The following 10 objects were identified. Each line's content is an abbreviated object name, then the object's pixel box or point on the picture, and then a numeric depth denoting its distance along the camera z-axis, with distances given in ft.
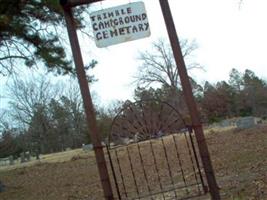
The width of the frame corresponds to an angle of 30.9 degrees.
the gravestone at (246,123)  93.26
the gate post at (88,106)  18.11
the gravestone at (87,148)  134.62
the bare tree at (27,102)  216.74
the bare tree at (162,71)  233.76
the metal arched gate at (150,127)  26.37
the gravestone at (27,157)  175.09
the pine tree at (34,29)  49.37
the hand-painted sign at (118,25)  18.48
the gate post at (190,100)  18.28
